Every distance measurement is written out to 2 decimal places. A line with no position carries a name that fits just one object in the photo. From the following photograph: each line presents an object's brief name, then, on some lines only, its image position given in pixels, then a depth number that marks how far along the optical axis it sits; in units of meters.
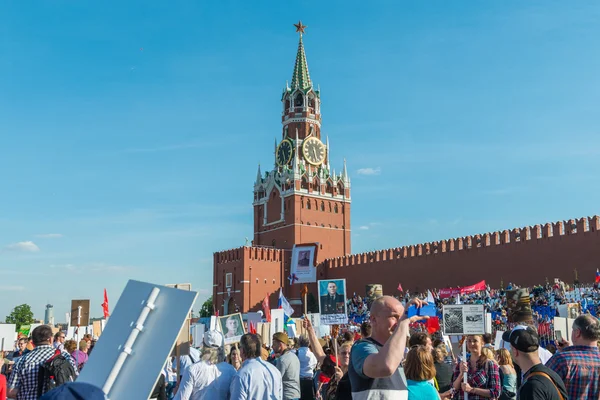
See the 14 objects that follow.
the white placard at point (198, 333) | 15.27
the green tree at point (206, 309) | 68.38
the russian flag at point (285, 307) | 19.10
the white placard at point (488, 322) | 13.85
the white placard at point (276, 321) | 14.00
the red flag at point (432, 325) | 10.05
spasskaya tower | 50.25
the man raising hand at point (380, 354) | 2.85
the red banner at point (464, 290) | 27.68
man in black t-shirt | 3.45
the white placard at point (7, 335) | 11.77
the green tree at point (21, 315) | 59.37
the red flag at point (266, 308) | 18.08
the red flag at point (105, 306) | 13.62
